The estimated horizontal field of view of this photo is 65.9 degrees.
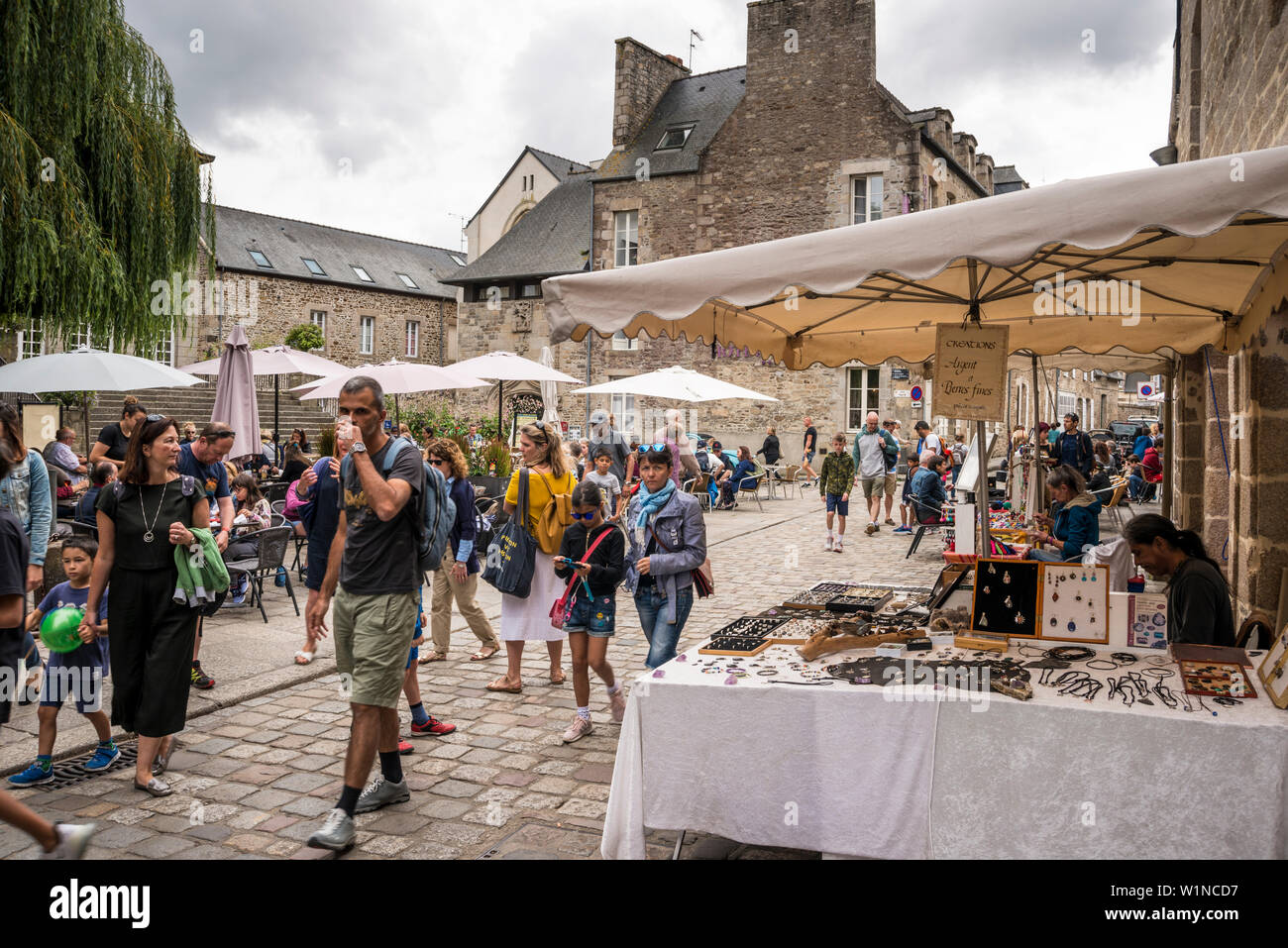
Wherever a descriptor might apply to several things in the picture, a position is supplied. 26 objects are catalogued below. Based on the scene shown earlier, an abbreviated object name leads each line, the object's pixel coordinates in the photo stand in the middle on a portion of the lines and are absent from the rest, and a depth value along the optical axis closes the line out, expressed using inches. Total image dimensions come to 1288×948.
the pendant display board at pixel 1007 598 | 169.6
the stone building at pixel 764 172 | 1079.6
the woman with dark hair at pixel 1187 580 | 176.9
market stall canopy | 128.3
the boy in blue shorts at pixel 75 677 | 187.6
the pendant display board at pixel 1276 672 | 130.7
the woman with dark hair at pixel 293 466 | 520.4
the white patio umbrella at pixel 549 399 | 585.6
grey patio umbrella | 398.1
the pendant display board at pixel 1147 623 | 165.0
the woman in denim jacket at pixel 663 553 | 207.3
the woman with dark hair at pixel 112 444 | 417.4
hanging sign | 201.6
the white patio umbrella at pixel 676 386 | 614.7
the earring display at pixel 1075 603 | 165.8
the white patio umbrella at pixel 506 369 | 517.7
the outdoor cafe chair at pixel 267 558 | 332.8
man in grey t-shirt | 160.9
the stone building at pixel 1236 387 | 228.4
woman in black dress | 183.2
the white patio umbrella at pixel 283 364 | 575.7
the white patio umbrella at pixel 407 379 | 485.1
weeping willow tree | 418.6
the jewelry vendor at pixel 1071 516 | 301.7
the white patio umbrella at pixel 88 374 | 402.3
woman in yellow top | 252.8
